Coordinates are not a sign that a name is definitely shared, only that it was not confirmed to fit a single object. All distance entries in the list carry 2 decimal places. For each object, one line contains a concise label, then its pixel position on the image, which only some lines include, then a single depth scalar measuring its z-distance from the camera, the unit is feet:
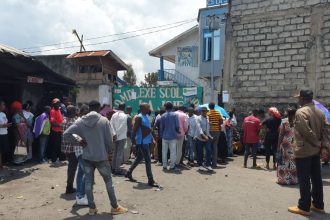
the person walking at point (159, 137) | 36.74
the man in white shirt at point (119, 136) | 32.07
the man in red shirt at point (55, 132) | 37.22
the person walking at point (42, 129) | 36.90
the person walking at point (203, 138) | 35.45
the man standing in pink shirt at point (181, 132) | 36.11
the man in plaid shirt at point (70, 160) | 24.03
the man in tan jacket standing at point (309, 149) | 20.94
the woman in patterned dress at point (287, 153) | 28.76
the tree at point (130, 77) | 137.28
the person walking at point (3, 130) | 32.65
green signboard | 56.39
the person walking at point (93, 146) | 20.44
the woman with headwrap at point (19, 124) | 36.19
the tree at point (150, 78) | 138.72
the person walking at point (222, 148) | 41.39
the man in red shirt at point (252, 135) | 37.88
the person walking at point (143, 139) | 27.89
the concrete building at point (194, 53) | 90.99
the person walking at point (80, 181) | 22.52
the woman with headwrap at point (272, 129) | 35.68
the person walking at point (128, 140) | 33.12
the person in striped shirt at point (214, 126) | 36.81
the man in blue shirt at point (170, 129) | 33.86
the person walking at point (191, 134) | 37.52
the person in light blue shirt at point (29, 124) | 37.42
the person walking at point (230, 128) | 44.88
